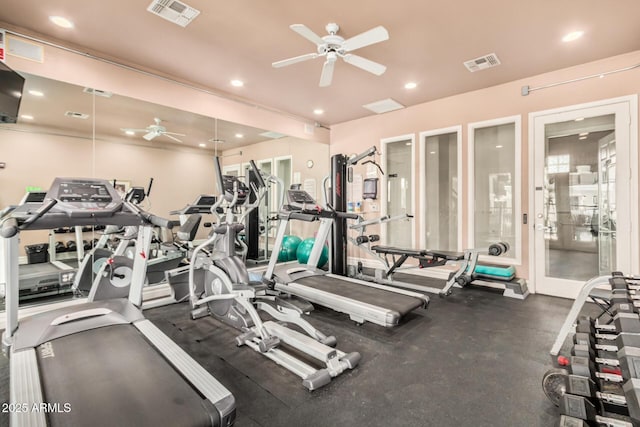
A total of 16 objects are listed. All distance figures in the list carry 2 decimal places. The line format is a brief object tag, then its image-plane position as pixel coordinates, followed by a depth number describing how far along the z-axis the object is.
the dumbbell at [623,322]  1.57
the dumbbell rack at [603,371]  1.32
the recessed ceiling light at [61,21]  3.00
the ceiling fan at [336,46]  2.70
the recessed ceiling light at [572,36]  3.26
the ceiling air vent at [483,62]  3.79
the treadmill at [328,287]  3.07
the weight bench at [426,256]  4.28
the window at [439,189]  5.37
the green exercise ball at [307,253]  5.63
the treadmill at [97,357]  1.43
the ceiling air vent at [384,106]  5.40
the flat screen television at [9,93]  2.88
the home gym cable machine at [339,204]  4.95
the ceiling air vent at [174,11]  2.78
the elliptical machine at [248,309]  2.29
